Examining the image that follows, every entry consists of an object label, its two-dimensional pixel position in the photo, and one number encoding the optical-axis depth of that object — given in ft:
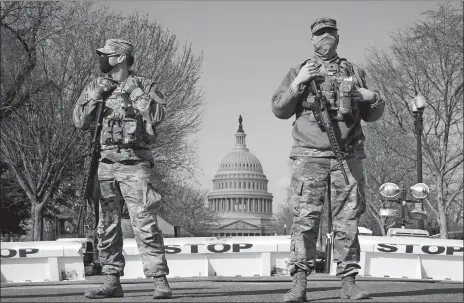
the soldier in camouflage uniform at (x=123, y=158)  19.90
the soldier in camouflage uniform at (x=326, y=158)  18.22
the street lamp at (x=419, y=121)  55.47
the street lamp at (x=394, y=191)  36.81
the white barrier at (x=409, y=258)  33.88
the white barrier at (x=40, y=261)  34.35
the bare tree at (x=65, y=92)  81.20
